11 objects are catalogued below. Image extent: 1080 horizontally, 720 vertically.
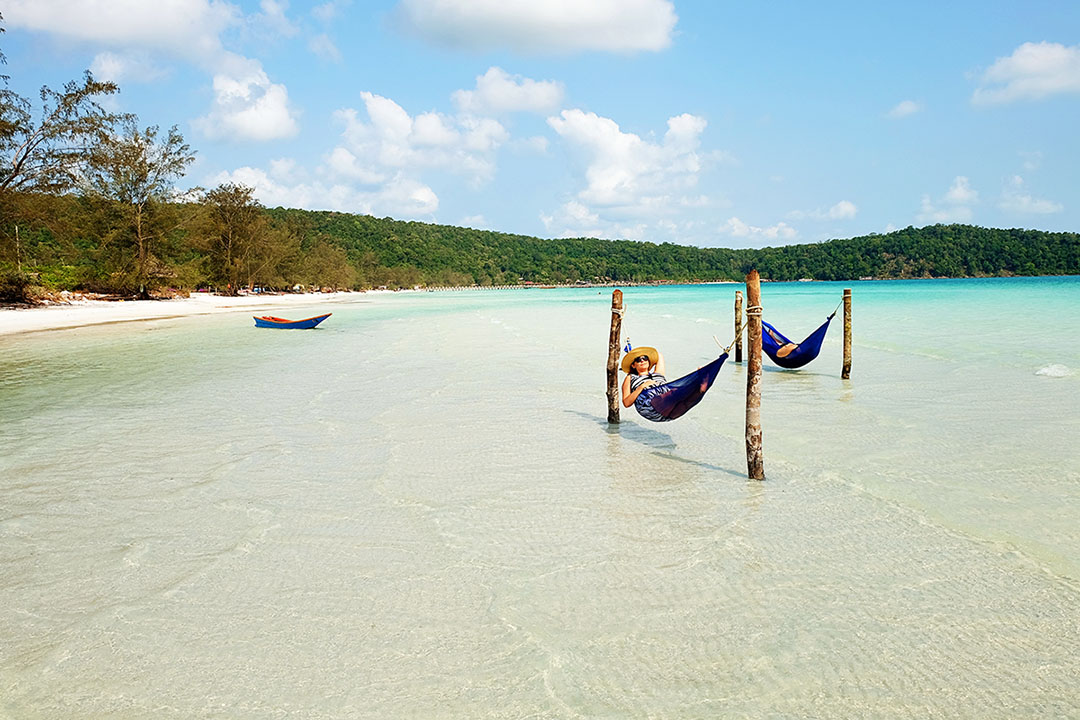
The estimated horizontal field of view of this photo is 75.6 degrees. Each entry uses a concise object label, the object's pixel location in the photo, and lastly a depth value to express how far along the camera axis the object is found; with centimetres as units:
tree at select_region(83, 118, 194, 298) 3694
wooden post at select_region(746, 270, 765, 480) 633
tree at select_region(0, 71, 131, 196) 2548
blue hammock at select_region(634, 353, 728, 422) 724
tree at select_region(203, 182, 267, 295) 5125
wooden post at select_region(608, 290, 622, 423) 876
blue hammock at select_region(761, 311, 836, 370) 1328
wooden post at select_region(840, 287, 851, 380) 1291
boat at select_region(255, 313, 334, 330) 2502
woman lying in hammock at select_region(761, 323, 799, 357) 1362
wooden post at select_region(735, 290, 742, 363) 1465
